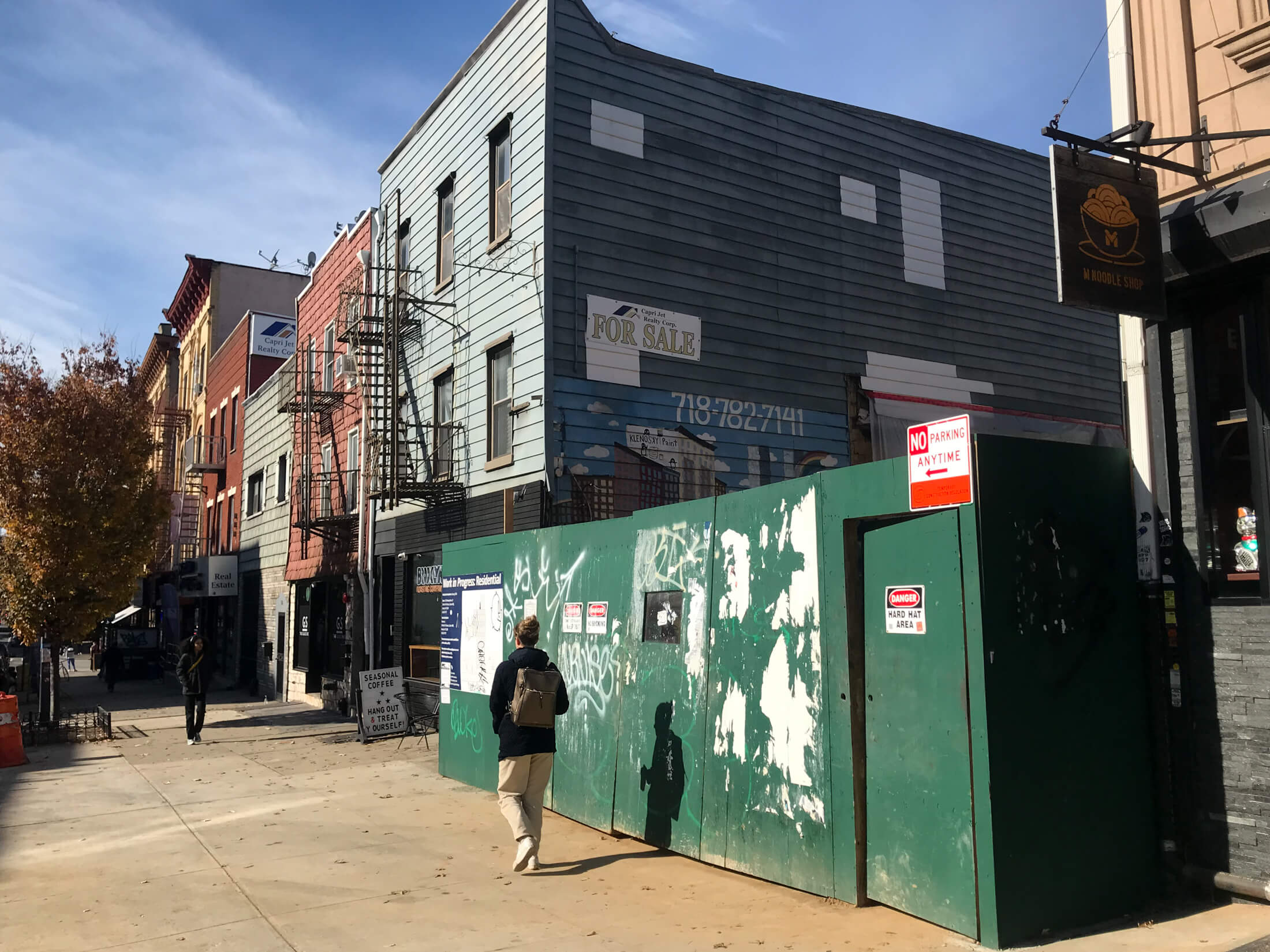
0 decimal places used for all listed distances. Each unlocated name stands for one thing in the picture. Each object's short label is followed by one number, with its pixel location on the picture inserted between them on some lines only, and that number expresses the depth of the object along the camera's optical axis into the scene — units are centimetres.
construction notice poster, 1103
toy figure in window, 636
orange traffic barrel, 1405
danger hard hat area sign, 607
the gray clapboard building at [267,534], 2581
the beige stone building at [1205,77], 686
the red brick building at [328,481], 2094
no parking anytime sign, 580
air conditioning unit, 2126
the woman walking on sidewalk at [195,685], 1636
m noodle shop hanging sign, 676
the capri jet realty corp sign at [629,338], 1424
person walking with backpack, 782
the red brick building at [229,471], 3009
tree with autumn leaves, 1797
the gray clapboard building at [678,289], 1421
